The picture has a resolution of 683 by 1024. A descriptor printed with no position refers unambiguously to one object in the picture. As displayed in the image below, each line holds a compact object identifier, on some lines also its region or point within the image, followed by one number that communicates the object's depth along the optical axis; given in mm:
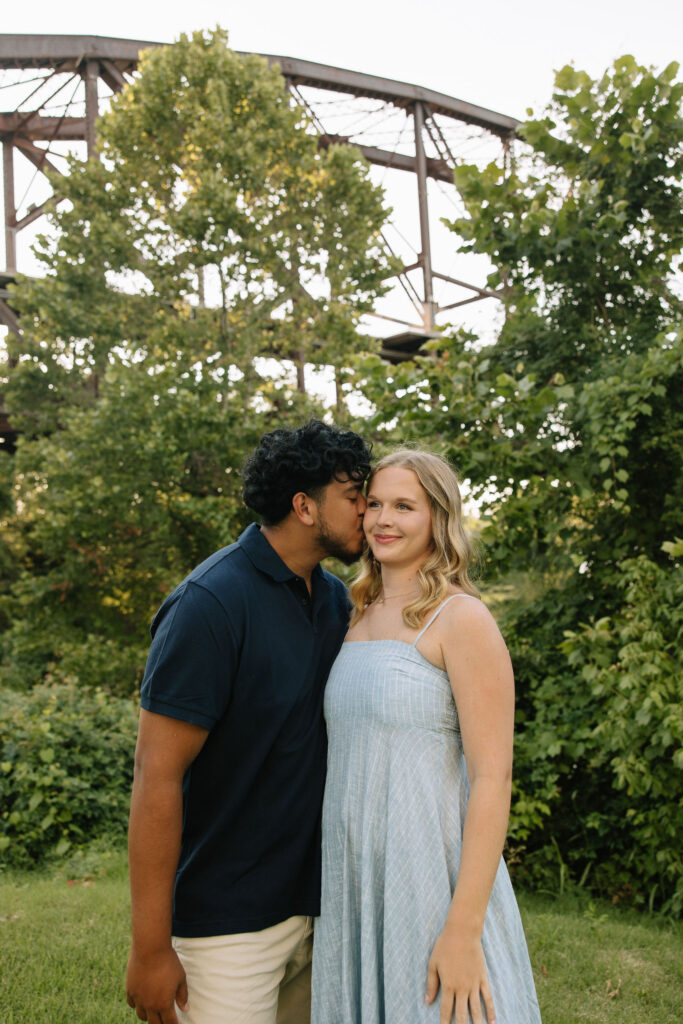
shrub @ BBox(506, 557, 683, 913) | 4102
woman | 1803
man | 1885
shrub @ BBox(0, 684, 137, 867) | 5668
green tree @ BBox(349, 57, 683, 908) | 4547
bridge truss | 17109
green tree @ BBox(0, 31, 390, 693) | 10930
